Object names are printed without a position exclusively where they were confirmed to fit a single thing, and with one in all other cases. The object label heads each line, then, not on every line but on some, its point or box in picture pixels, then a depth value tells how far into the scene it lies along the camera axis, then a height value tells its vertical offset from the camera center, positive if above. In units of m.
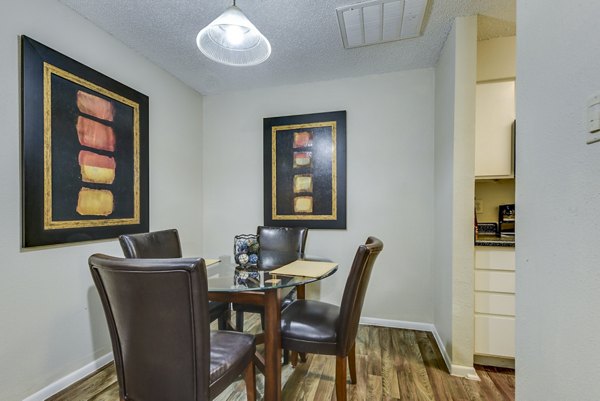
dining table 1.47 -0.53
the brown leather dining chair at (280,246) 2.21 -0.42
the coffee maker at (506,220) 2.36 -0.18
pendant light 1.54 +0.93
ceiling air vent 1.85 +1.27
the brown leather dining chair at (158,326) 0.96 -0.47
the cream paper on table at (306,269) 1.72 -0.46
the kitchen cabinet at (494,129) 2.15 +0.53
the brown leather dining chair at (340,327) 1.46 -0.71
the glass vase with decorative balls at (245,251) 1.97 -0.37
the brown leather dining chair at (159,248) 1.82 -0.35
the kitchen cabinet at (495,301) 1.98 -0.73
